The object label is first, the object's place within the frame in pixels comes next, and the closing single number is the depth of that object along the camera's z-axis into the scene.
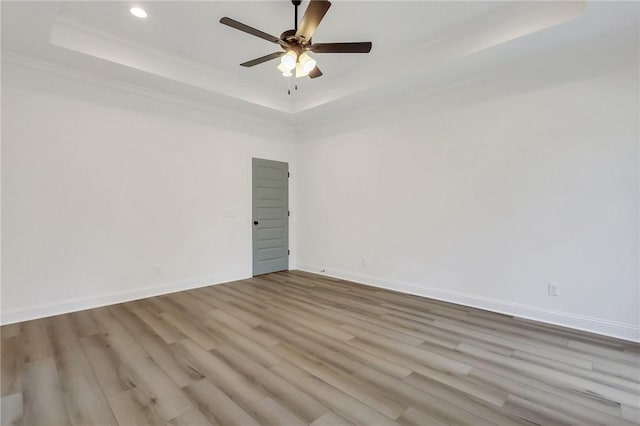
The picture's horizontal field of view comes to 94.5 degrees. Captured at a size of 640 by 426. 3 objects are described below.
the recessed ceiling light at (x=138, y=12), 2.96
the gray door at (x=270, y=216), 5.53
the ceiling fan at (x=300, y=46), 2.48
